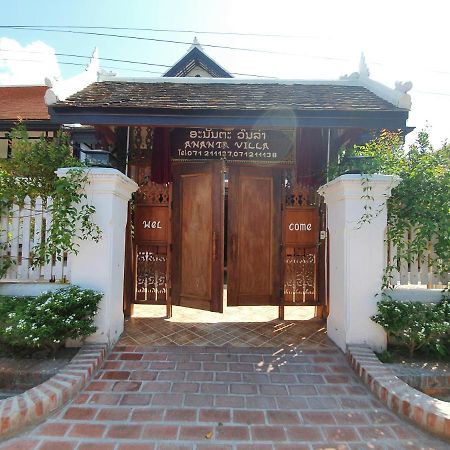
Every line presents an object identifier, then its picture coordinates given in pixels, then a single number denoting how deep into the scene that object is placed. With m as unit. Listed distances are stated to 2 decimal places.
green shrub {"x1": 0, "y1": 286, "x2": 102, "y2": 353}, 2.77
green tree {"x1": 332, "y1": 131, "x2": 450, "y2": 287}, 3.10
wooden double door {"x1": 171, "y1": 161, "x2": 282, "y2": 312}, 4.67
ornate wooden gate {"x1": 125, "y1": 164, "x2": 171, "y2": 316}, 4.57
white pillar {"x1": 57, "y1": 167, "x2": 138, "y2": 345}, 3.28
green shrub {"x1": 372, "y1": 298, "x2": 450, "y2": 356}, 2.94
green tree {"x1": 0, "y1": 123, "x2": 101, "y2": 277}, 3.14
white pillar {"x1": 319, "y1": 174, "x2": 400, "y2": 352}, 3.24
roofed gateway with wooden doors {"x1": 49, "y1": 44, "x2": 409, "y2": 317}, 4.48
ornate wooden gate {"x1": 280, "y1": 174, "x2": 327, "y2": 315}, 4.56
